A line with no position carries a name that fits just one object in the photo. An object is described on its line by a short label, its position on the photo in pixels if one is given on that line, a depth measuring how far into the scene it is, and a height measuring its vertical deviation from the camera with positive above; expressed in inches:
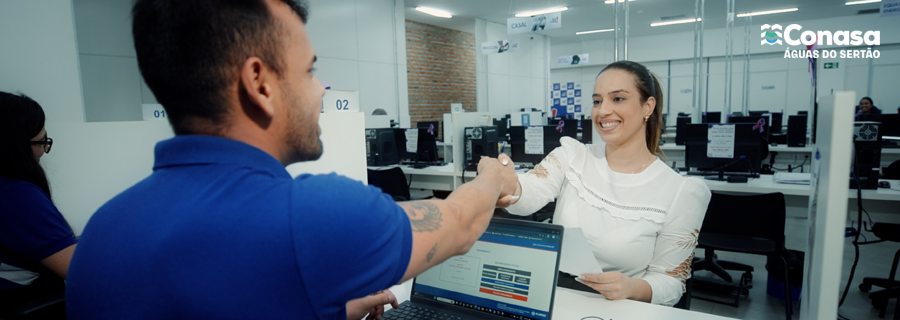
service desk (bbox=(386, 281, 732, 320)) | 45.1 -19.8
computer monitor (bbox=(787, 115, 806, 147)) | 229.8 -9.2
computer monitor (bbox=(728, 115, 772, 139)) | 147.9 -2.9
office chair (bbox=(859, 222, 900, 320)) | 108.4 -43.2
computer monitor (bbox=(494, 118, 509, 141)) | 317.9 -5.6
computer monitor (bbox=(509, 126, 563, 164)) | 185.9 -9.9
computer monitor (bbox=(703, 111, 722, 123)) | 377.5 -0.6
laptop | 40.6 -14.8
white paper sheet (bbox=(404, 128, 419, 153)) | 205.6 -8.2
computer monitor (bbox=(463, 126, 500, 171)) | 172.1 -9.0
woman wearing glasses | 62.9 -12.5
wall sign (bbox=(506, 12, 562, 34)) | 291.0 +64.5
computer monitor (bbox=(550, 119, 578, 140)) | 249.0 -5.1
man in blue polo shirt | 19.6 -3.9
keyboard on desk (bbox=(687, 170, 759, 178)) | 150.4 -20.1
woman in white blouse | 53.9 -10.1
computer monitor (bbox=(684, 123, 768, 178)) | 146.2 -11.8
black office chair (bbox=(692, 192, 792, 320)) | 105.0 -26.9
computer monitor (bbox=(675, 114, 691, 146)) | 256.3 -8.3
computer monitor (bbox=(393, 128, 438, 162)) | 205.2 -11.6
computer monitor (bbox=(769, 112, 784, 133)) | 305.1 -6.5
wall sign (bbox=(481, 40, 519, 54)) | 354.9 +59.0
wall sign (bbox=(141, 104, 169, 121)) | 202.1 +7.2
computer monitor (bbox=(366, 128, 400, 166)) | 196.2 -10.4
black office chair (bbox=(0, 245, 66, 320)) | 58.6 -23.5
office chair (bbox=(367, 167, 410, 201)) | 154.3 -20.6
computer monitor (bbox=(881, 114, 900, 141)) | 227.8 -6.6
